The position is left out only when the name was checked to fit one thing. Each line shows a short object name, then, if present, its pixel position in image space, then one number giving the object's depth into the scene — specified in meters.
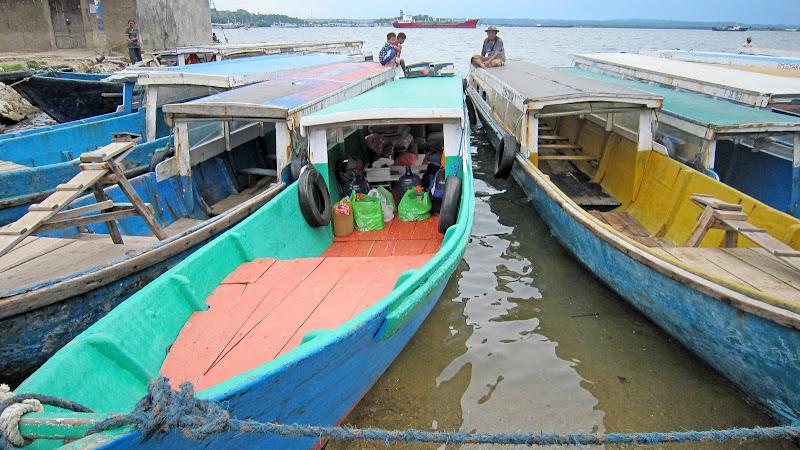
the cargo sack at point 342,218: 6.03
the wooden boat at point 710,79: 7.10
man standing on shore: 17.72
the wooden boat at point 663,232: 3.46
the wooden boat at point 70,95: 11.39
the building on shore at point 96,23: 21.55
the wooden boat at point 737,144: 5.98
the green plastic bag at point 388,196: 6.54
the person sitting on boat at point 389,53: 10.94
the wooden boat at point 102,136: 6.20
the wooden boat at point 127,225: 3.79
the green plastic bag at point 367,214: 6.15
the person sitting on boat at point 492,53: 11.88
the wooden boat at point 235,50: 12.60
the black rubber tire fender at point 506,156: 7.37
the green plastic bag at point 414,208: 6.37
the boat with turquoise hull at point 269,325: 2.52
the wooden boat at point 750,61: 10.21
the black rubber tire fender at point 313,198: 5.39
